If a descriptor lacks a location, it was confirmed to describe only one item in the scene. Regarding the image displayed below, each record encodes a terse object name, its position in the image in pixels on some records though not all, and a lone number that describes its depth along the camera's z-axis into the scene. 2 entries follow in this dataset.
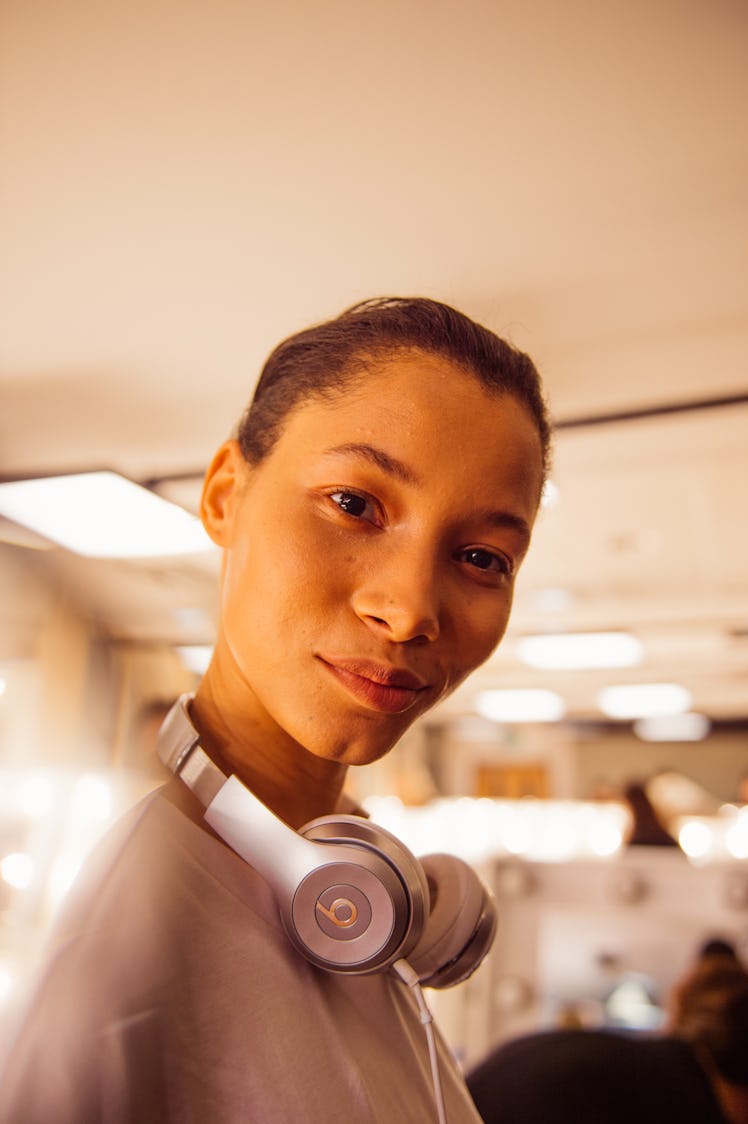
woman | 0.30
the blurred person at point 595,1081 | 0.96
